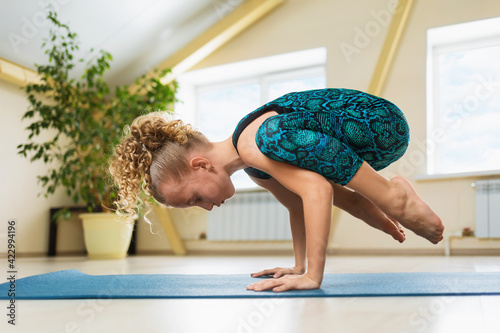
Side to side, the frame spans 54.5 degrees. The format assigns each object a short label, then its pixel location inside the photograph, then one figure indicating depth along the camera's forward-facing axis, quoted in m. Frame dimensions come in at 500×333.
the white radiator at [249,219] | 4.40
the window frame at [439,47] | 3.98
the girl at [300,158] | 1.23
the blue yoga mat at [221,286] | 1.10
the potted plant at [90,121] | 3.69
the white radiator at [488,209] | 3.55
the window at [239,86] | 4.89
